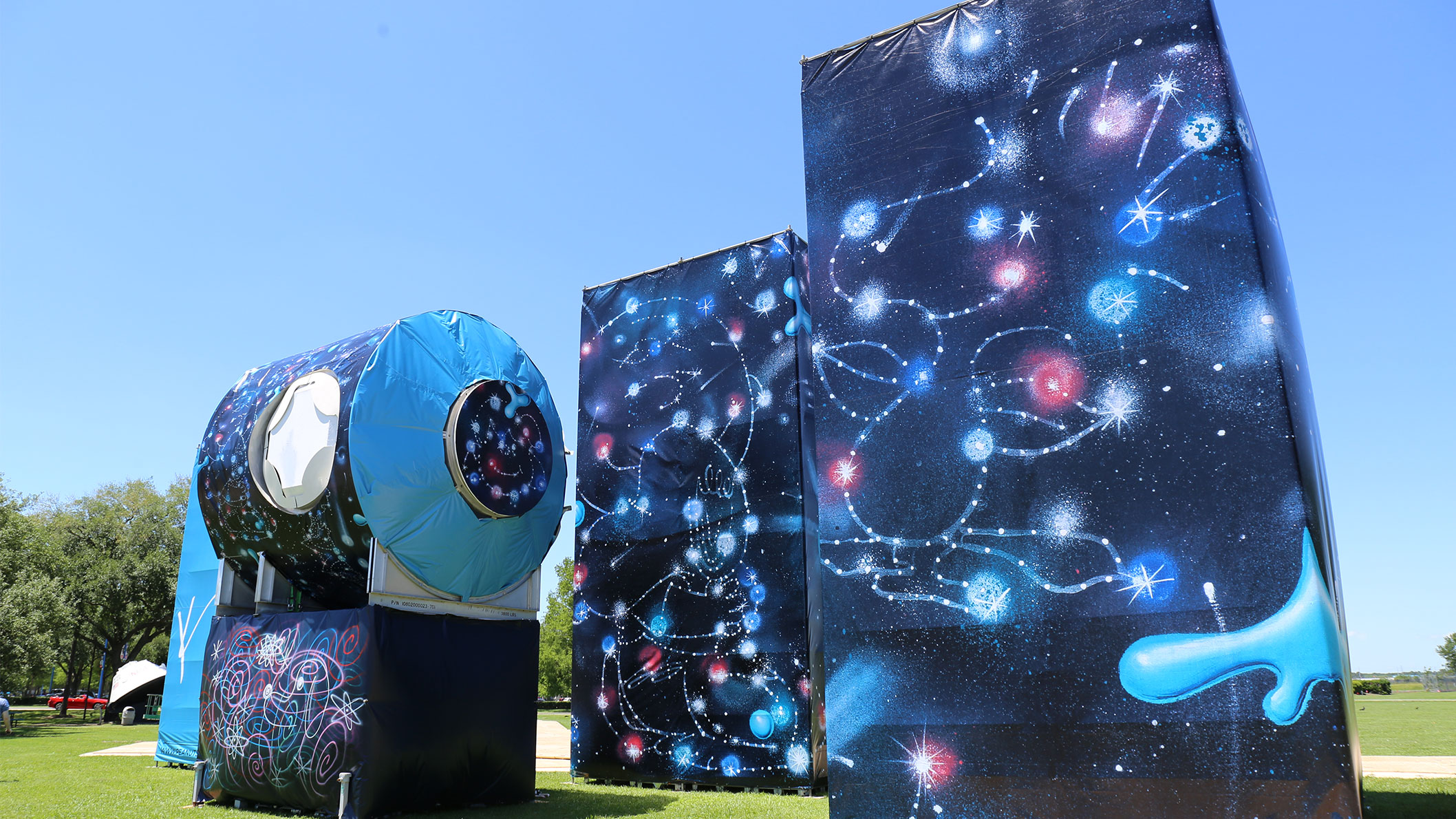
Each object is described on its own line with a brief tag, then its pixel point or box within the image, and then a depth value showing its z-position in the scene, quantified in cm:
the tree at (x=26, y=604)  2312
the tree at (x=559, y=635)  3628
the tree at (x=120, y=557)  3022
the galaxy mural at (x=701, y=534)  1052
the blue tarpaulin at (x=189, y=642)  1221
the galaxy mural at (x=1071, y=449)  512
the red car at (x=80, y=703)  3344
